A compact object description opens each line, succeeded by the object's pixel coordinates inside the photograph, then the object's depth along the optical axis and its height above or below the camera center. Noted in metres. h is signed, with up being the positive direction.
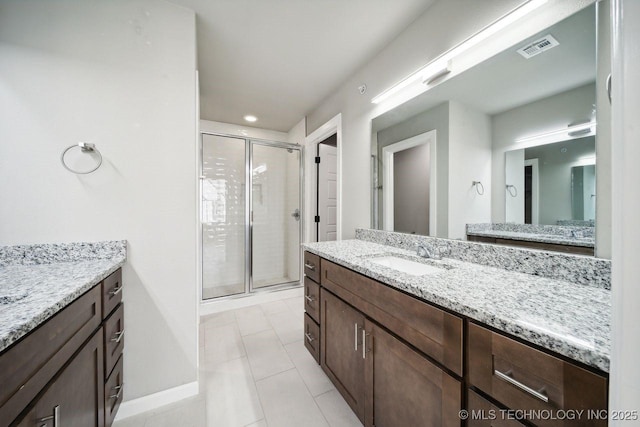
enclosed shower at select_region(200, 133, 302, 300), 2.96 -0.03
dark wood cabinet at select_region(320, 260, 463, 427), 0.75 -0.58
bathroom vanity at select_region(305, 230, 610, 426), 0.52 -0.38
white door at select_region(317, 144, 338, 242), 3.20 +0.25
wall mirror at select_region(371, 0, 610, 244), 0.95 +0.40
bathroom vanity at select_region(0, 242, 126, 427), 0.59 -0.40
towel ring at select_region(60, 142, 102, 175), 1.24 +0.35
